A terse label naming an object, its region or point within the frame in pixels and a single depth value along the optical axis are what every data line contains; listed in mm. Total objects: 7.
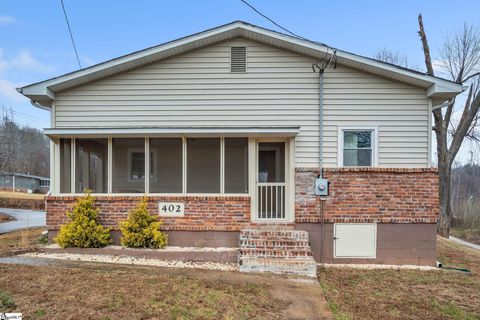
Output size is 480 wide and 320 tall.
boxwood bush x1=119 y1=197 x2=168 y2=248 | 7035
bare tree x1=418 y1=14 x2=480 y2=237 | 14546
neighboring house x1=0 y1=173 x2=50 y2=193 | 45550
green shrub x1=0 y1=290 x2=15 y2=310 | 3800
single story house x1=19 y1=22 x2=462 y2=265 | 7285
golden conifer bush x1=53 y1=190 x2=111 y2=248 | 7000
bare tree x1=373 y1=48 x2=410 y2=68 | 19953
